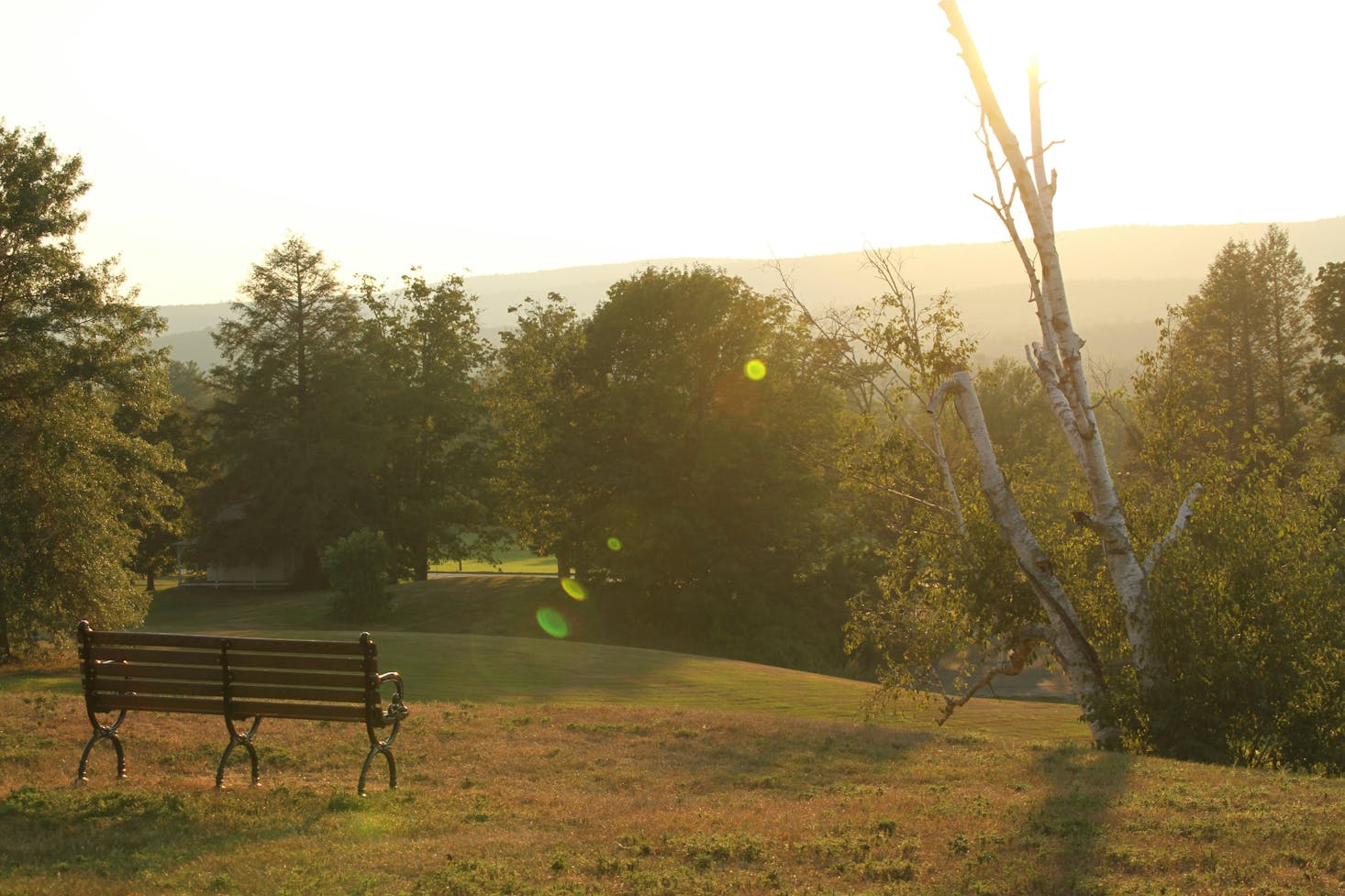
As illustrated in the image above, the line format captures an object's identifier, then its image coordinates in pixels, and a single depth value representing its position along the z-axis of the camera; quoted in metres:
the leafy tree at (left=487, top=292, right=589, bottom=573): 46.88
